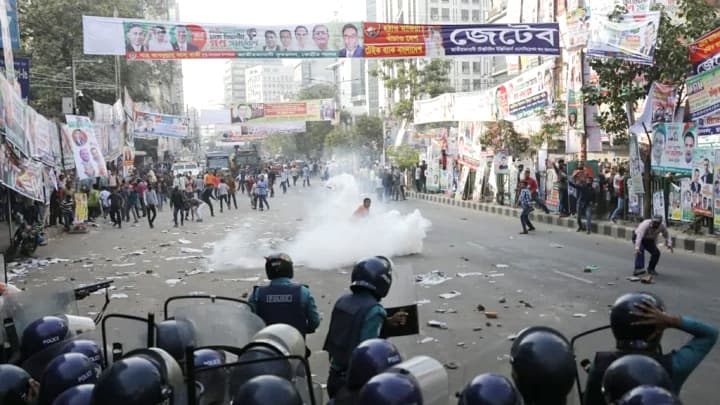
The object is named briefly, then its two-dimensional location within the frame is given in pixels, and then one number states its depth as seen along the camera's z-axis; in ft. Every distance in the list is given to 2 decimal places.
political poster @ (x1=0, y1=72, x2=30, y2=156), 39.06
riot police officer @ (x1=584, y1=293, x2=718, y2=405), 9.32
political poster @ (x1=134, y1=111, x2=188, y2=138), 116.88
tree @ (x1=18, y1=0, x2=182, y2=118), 107.65
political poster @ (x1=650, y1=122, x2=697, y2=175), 47.11
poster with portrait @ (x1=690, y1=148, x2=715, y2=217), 44.52
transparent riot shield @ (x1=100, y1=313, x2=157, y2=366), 11.34
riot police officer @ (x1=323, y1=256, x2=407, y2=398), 11.85
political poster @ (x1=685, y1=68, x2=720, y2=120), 42.19
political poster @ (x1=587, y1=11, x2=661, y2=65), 47.01
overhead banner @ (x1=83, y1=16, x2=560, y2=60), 54.70
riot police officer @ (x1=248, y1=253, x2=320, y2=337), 13.74
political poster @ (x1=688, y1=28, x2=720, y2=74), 41.78
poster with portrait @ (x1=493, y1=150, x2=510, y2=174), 78.76
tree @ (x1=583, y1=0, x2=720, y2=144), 47.91
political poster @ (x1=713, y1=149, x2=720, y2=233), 43.75
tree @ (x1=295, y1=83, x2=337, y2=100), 255.70
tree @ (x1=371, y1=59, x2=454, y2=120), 124.57
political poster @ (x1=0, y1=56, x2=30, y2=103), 60.64
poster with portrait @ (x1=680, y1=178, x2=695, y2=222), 47.06
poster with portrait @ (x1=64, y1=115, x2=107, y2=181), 60.85
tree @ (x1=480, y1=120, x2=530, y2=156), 78.69
